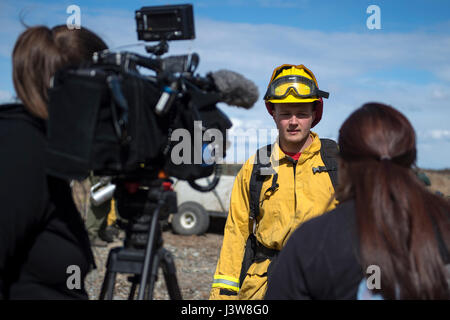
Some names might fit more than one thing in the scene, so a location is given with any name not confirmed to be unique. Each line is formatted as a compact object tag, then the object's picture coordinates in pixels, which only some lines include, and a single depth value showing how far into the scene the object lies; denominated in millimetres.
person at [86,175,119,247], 9508
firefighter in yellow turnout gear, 2871
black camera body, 1697
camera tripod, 1979
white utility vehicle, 11023
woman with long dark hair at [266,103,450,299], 1520
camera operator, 1649
